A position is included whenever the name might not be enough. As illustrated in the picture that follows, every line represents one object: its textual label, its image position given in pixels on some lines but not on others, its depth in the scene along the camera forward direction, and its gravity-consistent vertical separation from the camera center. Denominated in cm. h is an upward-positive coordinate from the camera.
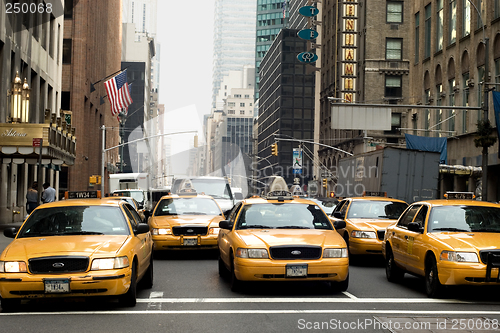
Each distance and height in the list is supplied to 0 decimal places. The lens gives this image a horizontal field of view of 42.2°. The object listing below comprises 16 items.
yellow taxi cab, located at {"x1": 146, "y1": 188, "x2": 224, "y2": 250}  1559 -145
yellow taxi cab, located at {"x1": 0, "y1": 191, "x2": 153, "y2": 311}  842 -122
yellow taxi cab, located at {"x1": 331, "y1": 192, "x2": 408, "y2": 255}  1482 -117
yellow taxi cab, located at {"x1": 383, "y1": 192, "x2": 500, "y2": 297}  951 -113
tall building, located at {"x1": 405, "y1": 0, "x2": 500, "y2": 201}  3566 +603
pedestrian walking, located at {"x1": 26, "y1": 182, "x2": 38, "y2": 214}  2763 -150
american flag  4922 +579
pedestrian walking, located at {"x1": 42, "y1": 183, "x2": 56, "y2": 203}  2830 -135
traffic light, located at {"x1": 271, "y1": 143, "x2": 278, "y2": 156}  5341 +165
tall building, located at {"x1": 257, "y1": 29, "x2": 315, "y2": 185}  11800 +1265
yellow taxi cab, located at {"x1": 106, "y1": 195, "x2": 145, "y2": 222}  1937 -107
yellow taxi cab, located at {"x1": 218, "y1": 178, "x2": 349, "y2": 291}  994 -119
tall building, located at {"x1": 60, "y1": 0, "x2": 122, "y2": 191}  5388 +755
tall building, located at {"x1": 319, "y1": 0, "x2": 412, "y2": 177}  6382 +1142
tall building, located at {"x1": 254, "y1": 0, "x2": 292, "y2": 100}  16500 +3771
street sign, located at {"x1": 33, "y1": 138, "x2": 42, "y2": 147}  2109 +72
